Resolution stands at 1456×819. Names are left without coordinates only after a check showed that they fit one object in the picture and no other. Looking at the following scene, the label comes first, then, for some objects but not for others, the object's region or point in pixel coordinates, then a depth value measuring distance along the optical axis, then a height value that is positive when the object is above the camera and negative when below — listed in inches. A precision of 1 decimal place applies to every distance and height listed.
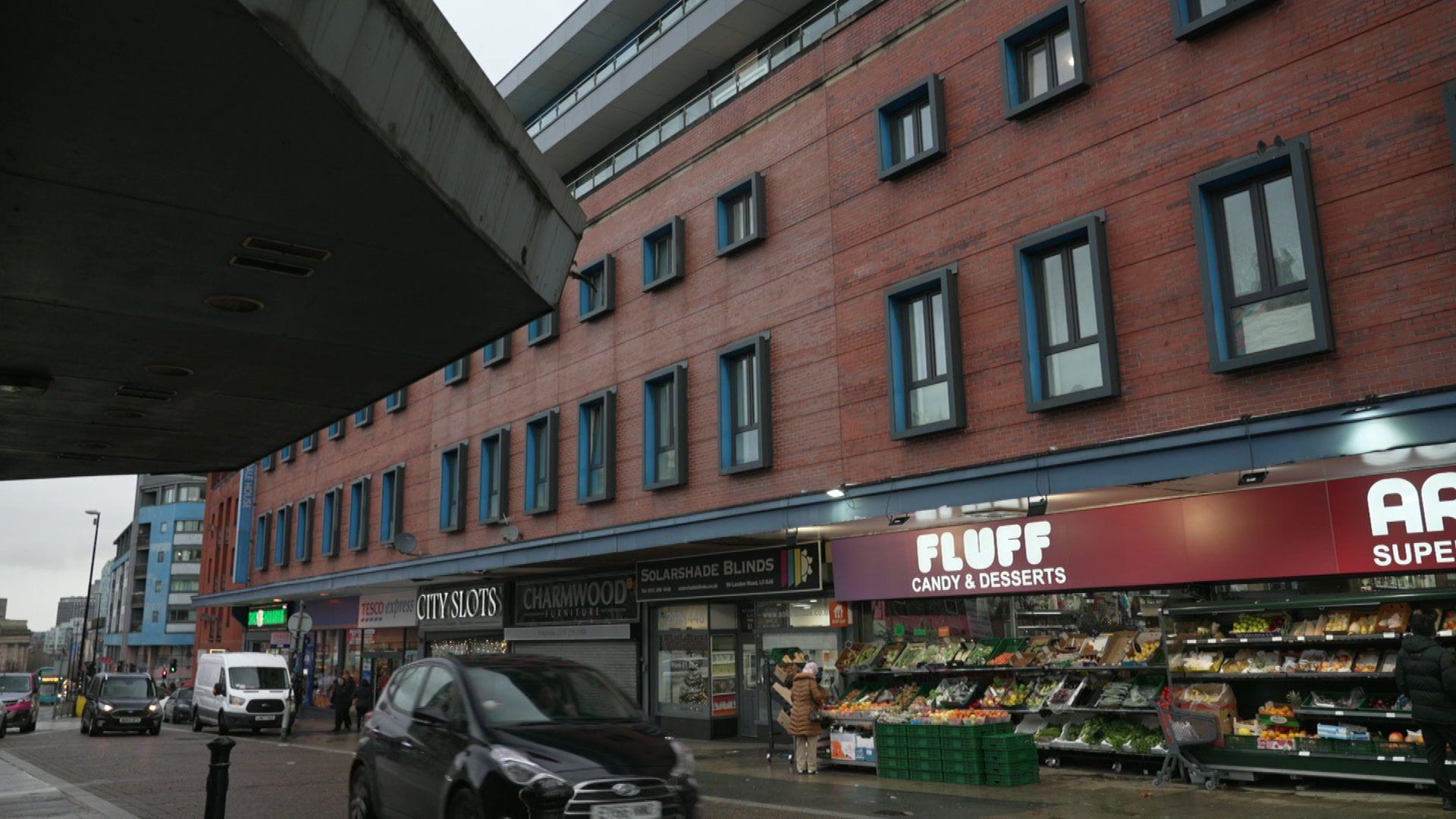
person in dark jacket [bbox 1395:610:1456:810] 403.2 -26.3
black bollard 355.9 -44.3
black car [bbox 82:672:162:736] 1107.9 -60.5
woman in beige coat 605.0 -46.9
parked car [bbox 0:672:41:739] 1200.2 -58.5
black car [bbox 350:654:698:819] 294.4 -32.6
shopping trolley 491.8 -48.9
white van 1144.2 -52.0
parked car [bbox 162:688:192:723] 1421.5 -81.2
